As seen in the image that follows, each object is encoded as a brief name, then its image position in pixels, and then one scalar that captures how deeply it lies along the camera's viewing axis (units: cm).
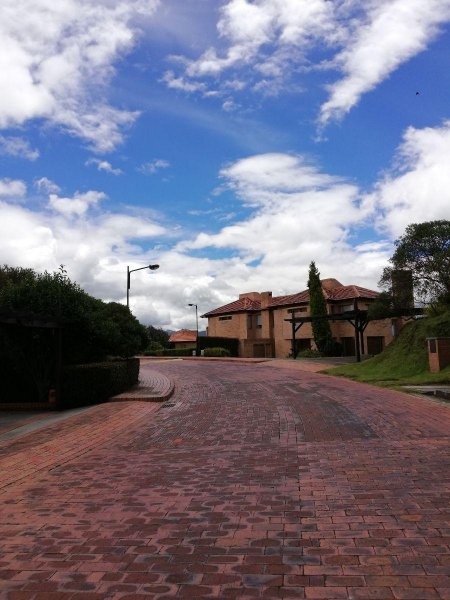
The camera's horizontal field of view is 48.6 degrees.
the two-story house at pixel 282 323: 3931
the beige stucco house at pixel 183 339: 7721
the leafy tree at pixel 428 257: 2034
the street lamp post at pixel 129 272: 2750
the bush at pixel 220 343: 4822
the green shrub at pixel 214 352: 4416
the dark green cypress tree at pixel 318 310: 3888
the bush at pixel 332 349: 3873
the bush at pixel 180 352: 5079
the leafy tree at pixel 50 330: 1548
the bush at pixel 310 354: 3813
